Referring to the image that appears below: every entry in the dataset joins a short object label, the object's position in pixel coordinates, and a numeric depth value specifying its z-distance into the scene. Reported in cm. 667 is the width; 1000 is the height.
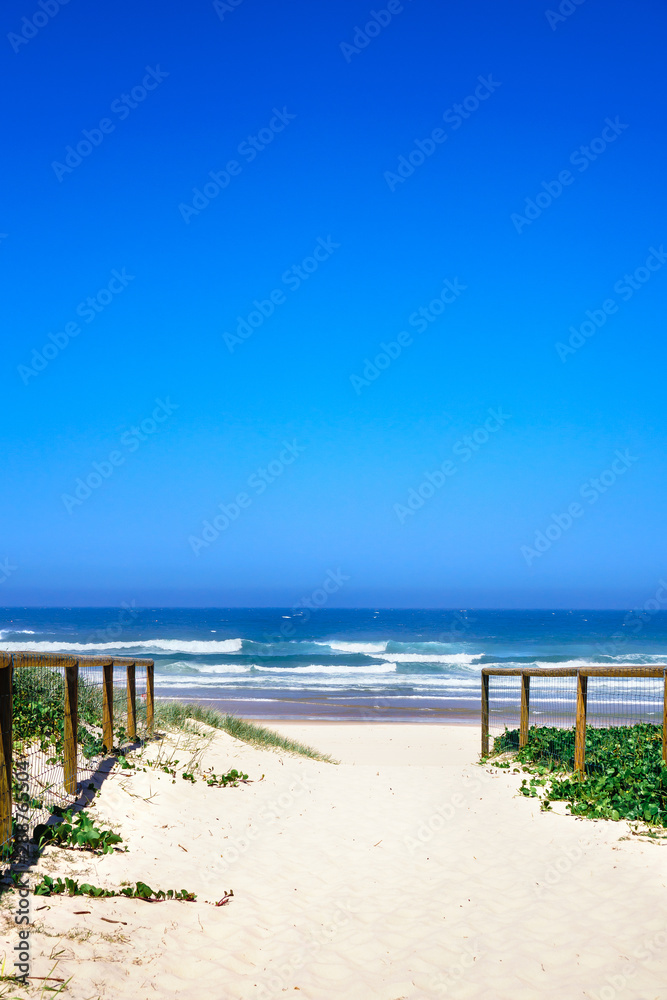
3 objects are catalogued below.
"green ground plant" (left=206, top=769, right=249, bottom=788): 874
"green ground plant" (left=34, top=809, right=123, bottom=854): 529
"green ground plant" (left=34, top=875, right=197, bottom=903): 459
